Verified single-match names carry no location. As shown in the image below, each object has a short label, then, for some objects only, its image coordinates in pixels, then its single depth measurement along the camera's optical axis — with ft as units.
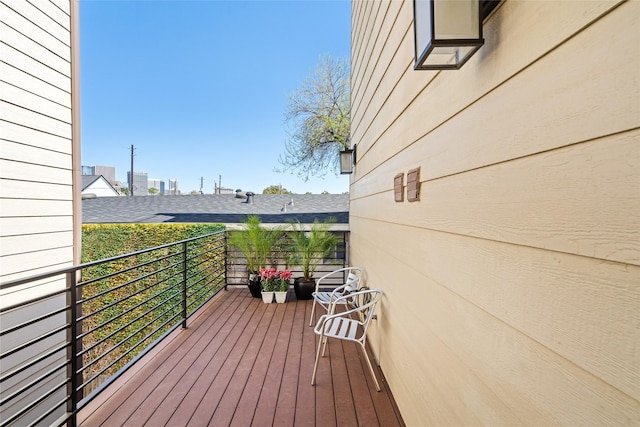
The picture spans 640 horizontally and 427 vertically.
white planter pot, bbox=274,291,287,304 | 14.33
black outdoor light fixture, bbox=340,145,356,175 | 14.81
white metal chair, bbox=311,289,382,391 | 7.45
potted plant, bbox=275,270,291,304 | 14.34
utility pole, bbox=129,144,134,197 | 67.87
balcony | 6.09
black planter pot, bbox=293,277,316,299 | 14.70
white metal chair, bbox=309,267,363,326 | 10.60
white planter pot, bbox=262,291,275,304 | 14.21
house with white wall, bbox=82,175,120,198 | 46.68
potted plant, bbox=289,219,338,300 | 14.78
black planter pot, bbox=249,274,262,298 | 14.85
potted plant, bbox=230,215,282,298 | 15.02
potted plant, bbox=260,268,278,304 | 14.23
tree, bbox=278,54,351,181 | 27.40
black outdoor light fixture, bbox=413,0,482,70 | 2.92
